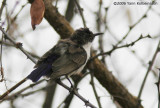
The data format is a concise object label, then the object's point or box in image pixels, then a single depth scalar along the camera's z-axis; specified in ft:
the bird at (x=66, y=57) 29.40
